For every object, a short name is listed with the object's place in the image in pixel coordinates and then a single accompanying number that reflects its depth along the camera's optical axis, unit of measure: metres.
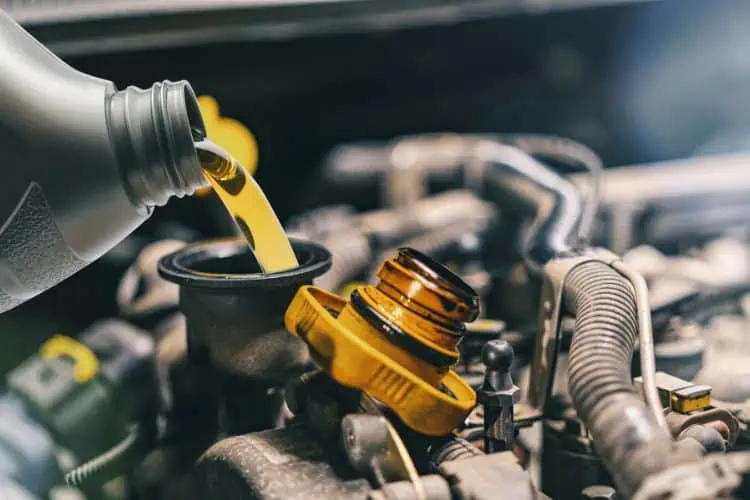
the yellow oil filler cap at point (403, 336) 0.40
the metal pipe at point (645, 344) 0.41
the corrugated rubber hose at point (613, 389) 0.37
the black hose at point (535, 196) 0.53
